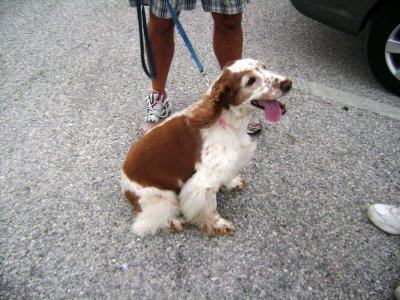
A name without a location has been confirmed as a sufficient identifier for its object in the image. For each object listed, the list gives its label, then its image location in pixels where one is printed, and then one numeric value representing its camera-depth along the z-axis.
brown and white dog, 1.83
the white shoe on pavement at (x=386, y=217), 2.13
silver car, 3.04
